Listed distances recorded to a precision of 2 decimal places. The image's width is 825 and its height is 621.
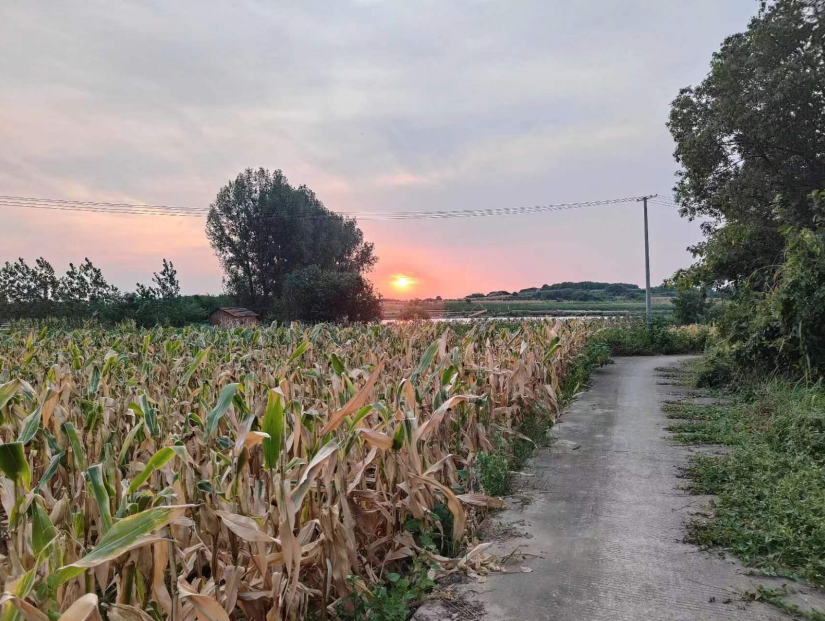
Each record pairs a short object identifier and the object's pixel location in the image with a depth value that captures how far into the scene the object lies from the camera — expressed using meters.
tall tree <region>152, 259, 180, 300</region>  27.73
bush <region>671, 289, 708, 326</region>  27.88
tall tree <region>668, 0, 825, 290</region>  14.78
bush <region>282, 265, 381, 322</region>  29.86
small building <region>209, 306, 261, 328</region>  34.06
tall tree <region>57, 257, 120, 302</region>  25.02
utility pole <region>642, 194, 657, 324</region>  25.52
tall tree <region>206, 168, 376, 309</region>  44.81
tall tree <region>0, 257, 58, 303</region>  24.09
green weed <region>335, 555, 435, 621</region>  2.40
